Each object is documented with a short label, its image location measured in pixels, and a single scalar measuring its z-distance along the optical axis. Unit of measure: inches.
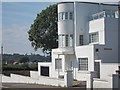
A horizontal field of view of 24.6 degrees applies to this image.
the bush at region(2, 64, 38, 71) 1806.1
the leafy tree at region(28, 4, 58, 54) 1845.5
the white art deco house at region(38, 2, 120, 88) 1073.5
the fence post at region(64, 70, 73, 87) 814.0
